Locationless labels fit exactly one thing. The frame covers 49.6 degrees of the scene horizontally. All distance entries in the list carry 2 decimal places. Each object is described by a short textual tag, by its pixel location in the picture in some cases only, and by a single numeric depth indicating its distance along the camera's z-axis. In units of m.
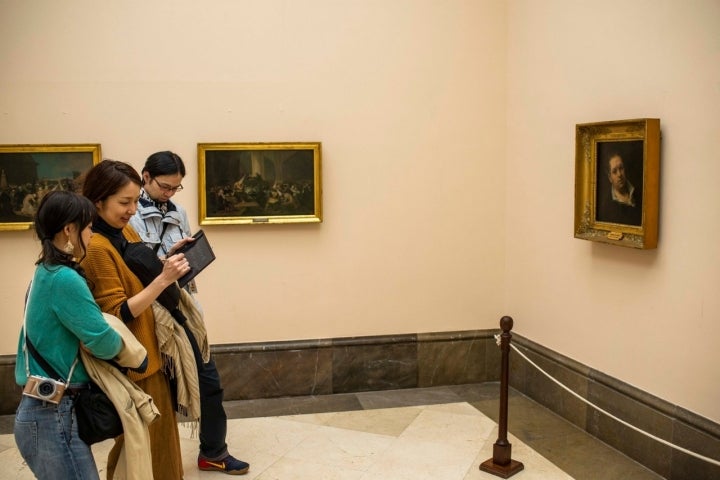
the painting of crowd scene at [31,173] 7.62
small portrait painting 6.25
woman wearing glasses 5.62
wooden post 6.34
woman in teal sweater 3.76
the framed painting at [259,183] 7.99
